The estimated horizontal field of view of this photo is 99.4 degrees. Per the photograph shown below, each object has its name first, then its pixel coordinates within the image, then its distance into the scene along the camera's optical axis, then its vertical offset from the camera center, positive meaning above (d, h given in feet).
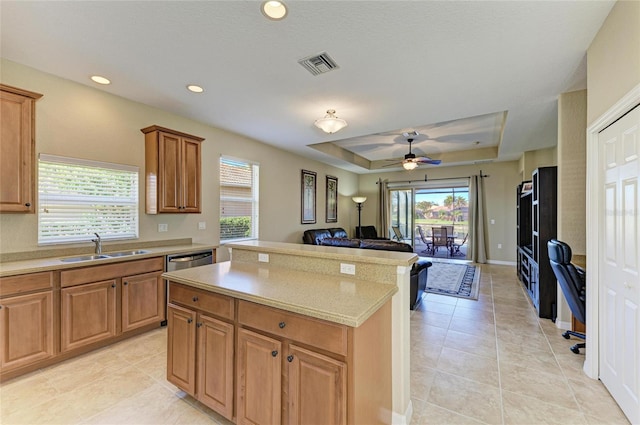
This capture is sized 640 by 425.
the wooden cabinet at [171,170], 11.43 +1.89
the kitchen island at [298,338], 4.41 -2.39
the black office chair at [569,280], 8.25 -2.07
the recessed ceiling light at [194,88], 10.03 +4.68
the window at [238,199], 15.60 +0.84
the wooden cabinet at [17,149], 7.91 +1.93
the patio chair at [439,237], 26.81 -2.44
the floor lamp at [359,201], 27.73 +1.24
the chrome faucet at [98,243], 10.09 -1.13
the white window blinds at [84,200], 9.30 +0.48
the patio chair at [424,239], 28.32 -2.73
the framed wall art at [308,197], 21.62 +1.34
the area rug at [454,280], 15.51 -4.43
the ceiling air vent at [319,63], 8.07 +4.63
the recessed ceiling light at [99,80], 9.41 +4.71
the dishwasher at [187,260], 10.91 -1.99
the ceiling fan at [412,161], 18.51 +3.61
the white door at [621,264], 5.68 -1.20
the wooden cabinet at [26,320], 7.26 -3.00
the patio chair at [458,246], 26.96 -3.42
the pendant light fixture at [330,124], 11.07 +3.68
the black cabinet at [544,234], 11.63 -0.91
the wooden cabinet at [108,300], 8.39 -3.01
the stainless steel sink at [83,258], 8.84 -1.59
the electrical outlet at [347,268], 6.40 -1.32
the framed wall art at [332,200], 25.14 +1.25
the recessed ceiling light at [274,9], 6.02 +4.65
